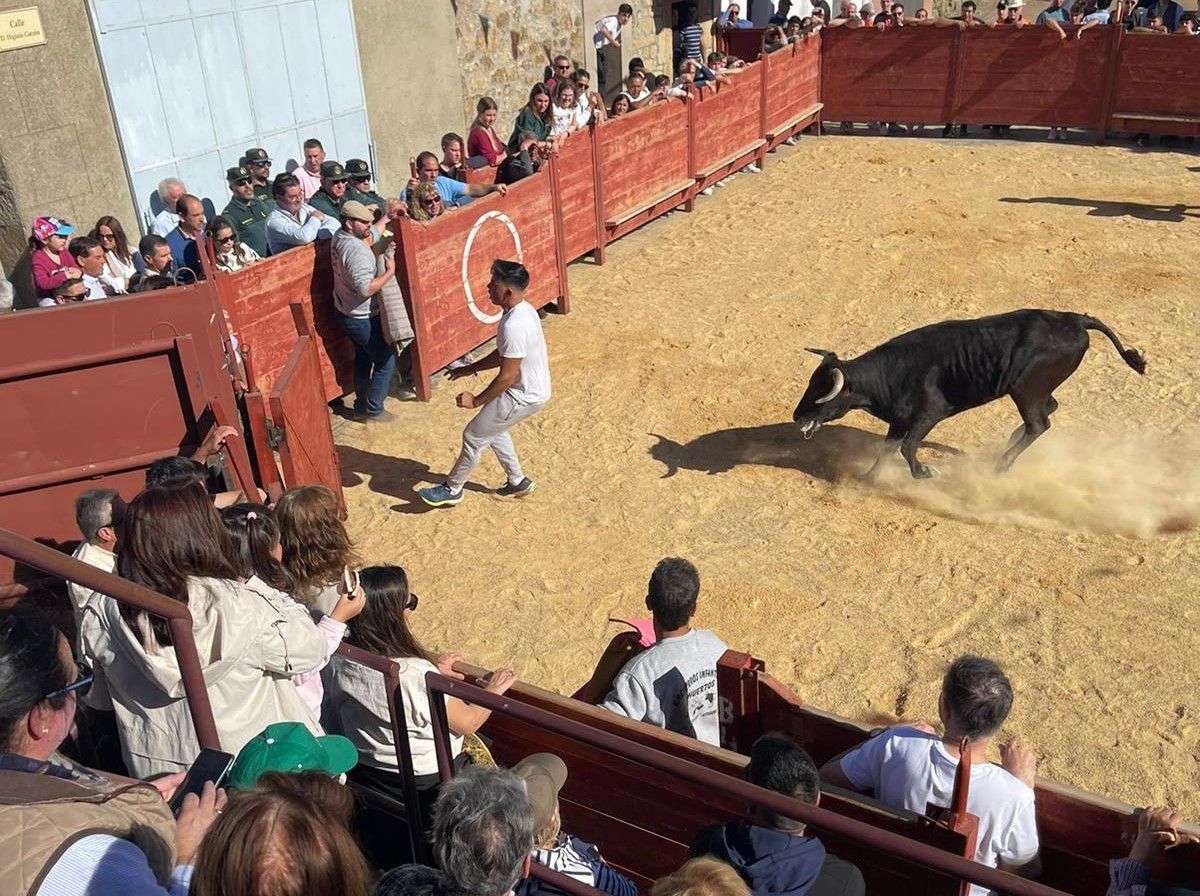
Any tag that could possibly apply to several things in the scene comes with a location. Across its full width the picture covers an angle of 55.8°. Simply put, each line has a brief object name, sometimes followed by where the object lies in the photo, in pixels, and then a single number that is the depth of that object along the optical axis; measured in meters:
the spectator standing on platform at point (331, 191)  9.80
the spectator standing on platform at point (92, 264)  8.12
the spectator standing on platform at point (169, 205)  9.54
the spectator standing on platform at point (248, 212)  9.55
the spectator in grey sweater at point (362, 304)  8.80
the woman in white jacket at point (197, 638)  3.22
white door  10.30
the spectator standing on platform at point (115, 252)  8.48
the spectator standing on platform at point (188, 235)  8.75
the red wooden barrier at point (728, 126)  14.61
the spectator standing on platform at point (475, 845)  2.50
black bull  7.76
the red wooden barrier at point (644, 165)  12.83
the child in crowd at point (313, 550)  4.17
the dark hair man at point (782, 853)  2.86
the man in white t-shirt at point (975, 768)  3.37
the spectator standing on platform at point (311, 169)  10.78
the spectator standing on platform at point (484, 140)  12.04
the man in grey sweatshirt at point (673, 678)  4.08
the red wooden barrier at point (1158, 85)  16.14
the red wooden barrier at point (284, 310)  8.43
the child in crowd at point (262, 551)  3.86
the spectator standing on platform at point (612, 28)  16.89
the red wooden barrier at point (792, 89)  16.52
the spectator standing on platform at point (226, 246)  8.51
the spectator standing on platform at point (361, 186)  9.83
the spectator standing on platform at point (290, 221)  9.23
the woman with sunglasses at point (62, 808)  2.19
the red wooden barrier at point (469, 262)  9.61
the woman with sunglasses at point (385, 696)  3.60
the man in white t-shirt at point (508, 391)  7.11
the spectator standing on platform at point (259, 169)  9.89
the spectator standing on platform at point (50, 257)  8.10
